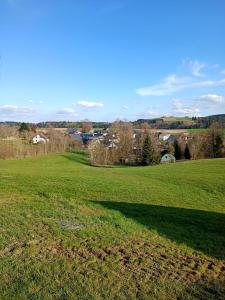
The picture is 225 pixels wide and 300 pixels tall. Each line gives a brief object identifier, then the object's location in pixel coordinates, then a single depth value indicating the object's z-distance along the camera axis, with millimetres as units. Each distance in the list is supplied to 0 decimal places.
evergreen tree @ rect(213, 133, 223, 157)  46867
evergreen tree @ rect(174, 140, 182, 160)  52275
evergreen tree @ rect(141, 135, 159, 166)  45892
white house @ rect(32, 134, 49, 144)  66774
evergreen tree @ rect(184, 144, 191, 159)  50270
